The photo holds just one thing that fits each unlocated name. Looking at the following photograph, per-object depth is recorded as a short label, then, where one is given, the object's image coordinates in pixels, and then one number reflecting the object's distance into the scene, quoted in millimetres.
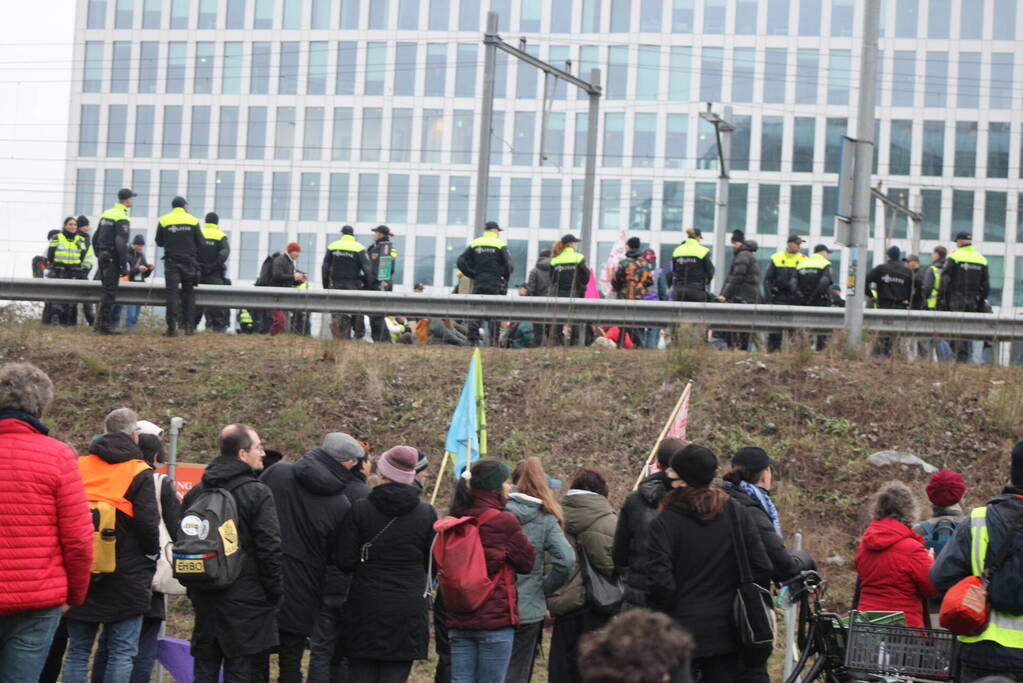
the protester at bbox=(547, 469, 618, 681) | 16048
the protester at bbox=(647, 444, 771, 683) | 13161
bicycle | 14644
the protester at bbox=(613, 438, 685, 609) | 14615
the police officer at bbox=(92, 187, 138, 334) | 32698
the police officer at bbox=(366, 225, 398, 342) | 41697
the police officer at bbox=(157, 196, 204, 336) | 32670
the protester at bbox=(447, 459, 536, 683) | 14637
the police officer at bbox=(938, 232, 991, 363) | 34962
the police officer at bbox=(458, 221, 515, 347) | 35794
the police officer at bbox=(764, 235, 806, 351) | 36854
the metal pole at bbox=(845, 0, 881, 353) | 29890
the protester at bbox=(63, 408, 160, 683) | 15189
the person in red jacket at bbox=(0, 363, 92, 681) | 11929
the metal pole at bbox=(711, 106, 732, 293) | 59723
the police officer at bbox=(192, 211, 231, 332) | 36768
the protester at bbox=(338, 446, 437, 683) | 15217
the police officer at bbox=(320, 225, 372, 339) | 37255
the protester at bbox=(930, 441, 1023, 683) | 12552
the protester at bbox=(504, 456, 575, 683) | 15447
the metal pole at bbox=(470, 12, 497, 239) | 44448
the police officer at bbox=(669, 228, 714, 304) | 35650
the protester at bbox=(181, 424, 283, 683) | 14623
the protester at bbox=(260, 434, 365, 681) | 16220
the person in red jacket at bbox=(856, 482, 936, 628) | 16235
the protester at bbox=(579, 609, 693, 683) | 6946
